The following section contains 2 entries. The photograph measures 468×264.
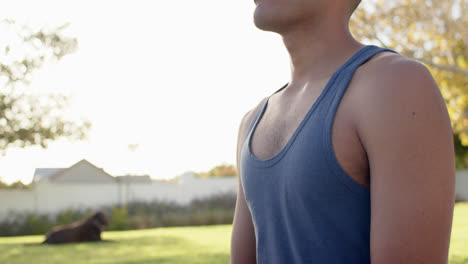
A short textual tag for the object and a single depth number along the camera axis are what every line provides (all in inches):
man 42.6
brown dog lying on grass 478.0
